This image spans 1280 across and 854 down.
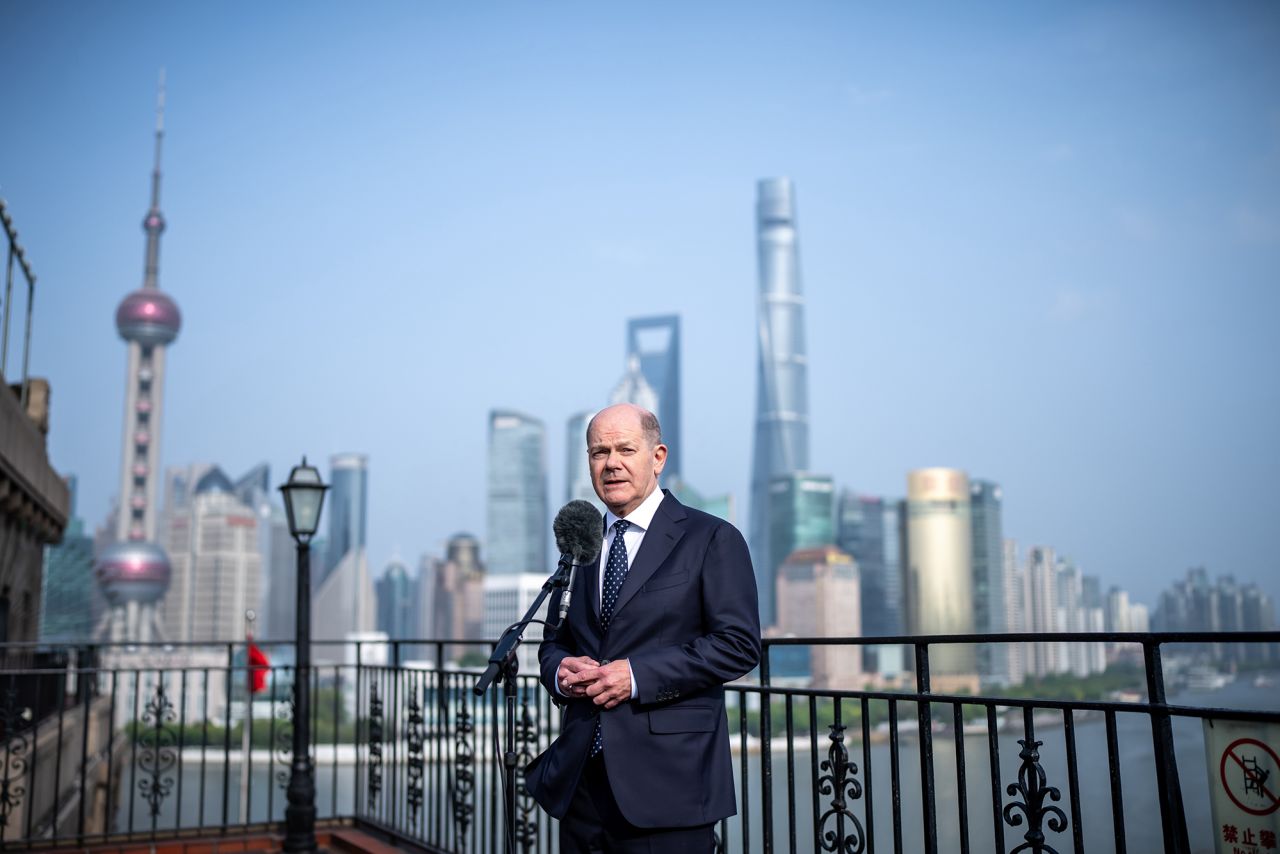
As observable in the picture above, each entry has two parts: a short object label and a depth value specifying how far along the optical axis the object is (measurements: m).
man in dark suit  2.57
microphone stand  2.85
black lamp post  7.02
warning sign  2.26
